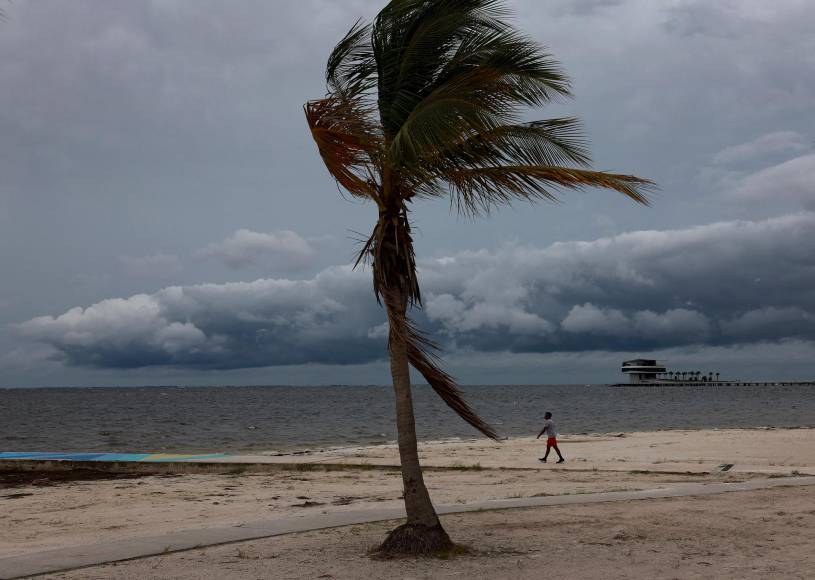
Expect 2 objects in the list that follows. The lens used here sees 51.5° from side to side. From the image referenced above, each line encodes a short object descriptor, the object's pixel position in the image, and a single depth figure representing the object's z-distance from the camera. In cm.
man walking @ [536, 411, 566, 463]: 2303
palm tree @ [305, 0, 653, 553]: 995
